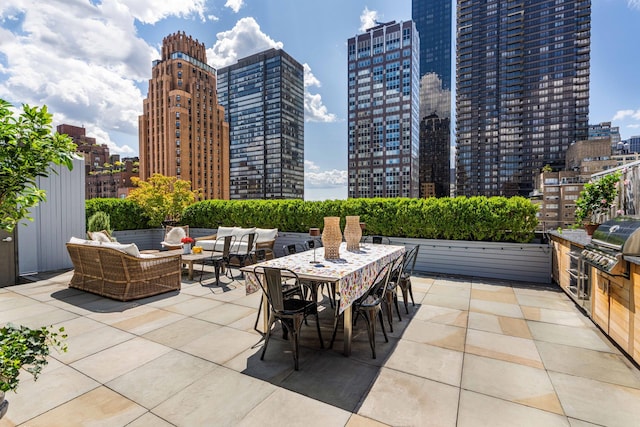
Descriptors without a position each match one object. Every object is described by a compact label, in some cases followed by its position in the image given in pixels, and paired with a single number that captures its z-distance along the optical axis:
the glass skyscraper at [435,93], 105.62
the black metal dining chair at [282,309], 2.63
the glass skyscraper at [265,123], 91.25
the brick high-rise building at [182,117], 64.62
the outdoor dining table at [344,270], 2.79
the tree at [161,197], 9.81
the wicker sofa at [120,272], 4.55
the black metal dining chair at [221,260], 5.66
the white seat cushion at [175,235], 8.07
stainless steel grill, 2.76
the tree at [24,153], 1.28
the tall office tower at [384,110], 79.44
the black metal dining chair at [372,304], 2.88
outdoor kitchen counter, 2.65
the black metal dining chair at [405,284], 4.03
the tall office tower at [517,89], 71.25
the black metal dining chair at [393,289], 3.52
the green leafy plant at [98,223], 7.67
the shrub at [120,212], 9.16
